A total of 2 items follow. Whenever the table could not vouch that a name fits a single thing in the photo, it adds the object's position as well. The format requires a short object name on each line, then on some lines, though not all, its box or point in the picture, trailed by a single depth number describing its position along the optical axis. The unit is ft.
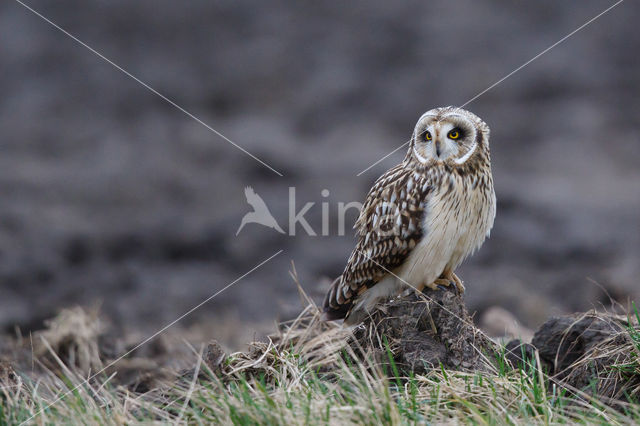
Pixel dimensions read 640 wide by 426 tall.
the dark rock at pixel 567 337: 37.09
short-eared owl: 38.22
